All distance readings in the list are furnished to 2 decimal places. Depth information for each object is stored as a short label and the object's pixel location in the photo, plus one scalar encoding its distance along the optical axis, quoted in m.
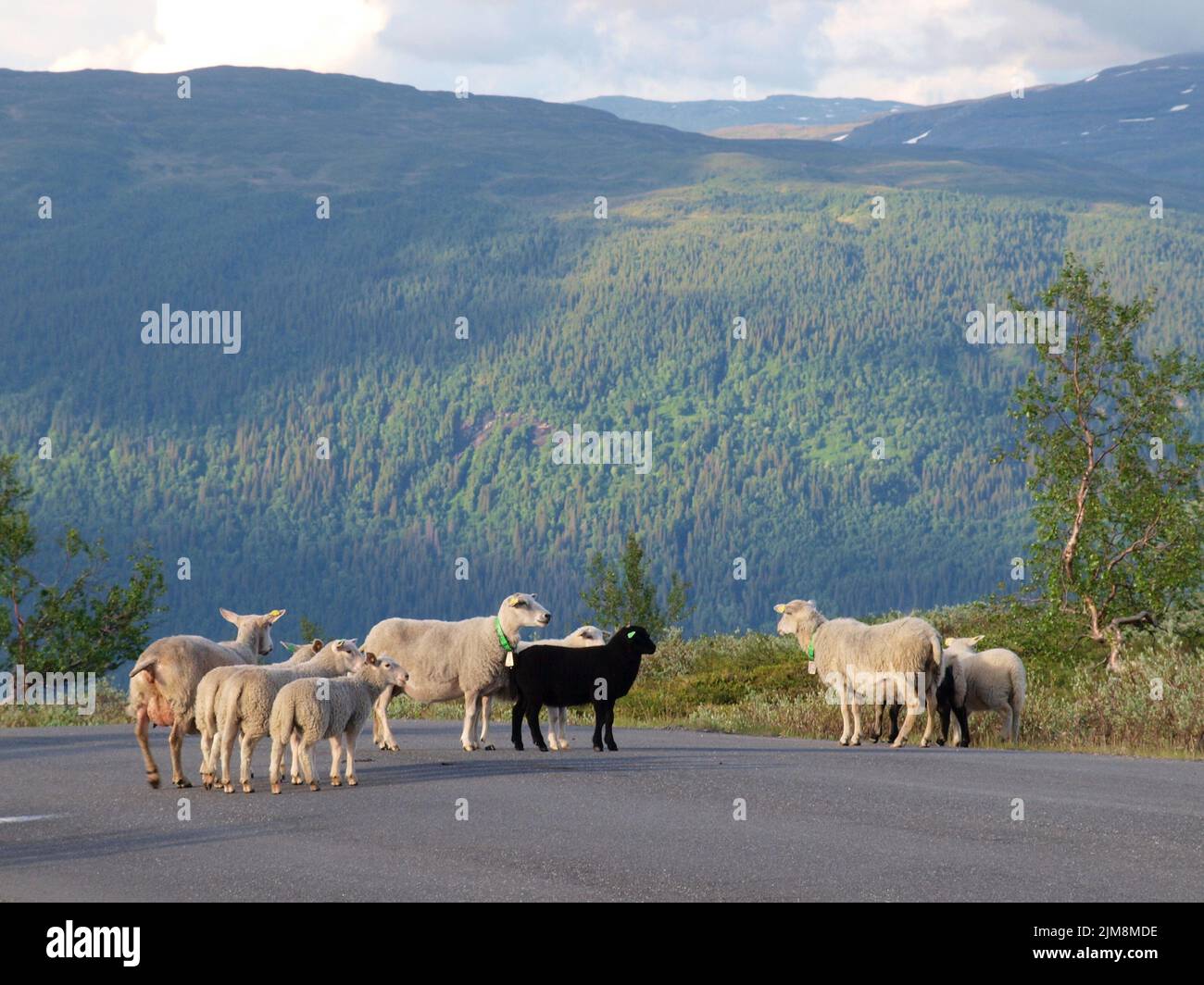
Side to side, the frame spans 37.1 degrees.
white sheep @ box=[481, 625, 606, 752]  21.55
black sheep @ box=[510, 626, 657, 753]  20.80
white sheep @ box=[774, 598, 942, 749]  23.00
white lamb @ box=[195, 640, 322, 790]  16.84
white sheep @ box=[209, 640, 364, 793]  16.52
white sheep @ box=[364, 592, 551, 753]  21.08
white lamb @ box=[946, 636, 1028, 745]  24.41
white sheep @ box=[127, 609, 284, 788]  17.48
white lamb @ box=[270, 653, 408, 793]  16.48
